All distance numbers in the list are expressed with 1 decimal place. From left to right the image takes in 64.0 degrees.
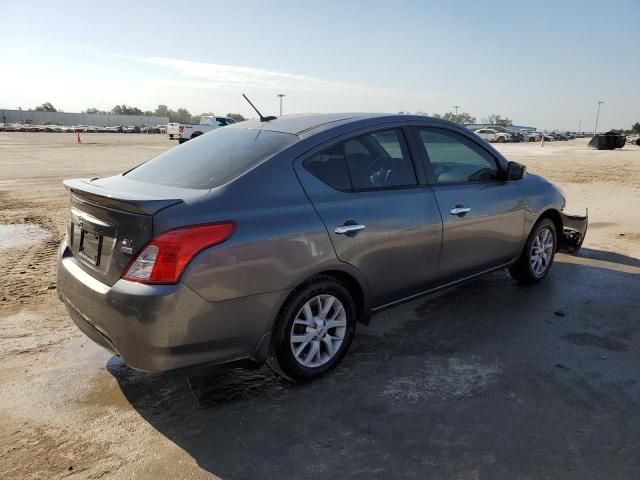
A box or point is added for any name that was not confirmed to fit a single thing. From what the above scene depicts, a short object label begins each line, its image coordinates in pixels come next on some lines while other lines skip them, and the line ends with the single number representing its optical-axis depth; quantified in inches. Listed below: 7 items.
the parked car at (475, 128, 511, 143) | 2407.7
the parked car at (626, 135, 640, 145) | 2108.9
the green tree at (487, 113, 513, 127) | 6505.9
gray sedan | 105.7
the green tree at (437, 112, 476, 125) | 4960.1
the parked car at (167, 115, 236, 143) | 1291.8
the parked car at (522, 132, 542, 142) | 2634.6
